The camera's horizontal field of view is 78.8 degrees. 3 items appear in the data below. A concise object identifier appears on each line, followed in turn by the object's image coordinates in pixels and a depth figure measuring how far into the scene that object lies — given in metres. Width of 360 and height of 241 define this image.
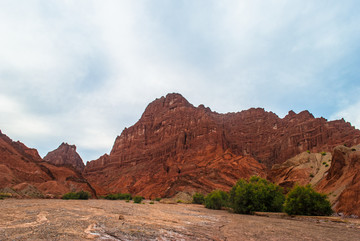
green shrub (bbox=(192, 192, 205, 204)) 56.38
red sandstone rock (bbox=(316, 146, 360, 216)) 16.59
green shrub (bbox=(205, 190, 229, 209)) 34.97
